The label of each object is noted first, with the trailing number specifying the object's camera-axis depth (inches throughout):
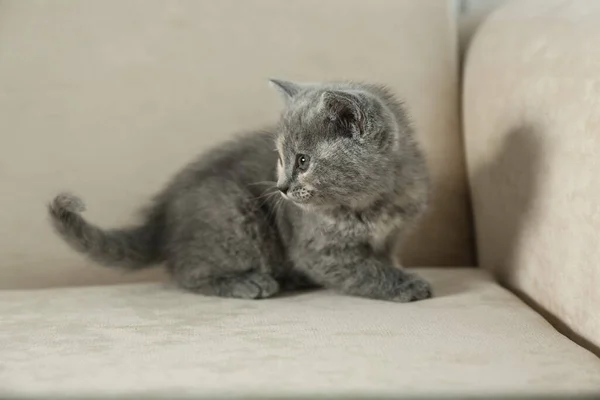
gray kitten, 29.6
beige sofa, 24.5
